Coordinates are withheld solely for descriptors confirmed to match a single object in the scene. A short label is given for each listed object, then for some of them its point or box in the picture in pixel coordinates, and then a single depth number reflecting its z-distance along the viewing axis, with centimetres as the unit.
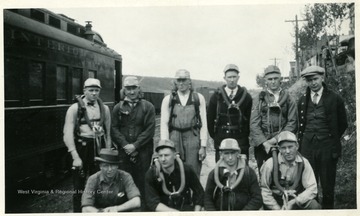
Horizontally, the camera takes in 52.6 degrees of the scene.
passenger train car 418
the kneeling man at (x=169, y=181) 364
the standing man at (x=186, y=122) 406
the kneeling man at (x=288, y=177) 363
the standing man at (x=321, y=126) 396
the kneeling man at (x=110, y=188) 373
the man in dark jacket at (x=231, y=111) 405
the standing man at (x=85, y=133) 396
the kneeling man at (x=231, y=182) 358
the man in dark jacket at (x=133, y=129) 414
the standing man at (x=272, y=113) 399
